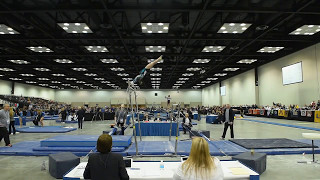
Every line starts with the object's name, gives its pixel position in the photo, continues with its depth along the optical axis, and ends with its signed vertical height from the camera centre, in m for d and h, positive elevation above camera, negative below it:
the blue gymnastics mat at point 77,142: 7.44 -1.40
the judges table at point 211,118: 19.51 -1.60
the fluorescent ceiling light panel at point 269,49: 18.48 +4.59
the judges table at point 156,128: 12.33 -1.54
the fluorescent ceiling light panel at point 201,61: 22.78 +4.44
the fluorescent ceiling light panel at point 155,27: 12.69 +4.65
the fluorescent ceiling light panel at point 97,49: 17.58 +4.60
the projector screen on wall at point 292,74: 19.11 +2.54
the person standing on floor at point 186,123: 11.91 -1.25
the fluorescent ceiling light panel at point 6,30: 12.94 +4.73
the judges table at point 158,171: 3.10 -1.10
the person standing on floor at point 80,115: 14.60 -0.87
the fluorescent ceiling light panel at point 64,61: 22.51 +4.54
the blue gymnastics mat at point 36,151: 7.17 -1.65
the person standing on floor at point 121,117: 10.48 -0.73
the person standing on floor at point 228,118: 9.82 -0.78
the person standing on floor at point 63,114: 19.67 -1.04
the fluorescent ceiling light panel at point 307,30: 13.69 +4.76
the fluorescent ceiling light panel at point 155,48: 17.52 +4.53
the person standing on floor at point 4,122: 7.56 -0.67
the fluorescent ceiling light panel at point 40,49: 17.70 +4.67
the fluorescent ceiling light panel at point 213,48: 17.62 +4.51
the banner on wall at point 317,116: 16.40 -1.25
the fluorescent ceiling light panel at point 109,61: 22.57 +4.50
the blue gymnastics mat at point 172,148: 6.82 -1.60
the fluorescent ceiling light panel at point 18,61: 22.62 +4.62
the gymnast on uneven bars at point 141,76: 5.13 +0.64
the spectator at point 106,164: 2.25 -0.65
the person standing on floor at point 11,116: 10.56 -0.63
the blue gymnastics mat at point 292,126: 12.59 -1.76
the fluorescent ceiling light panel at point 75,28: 12.66 +4.68
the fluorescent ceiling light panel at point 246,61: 23.42 +4.51
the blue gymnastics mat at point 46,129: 13.11 -1.69
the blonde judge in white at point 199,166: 1.87 -0.58
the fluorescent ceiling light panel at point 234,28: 12.77 +4.64
